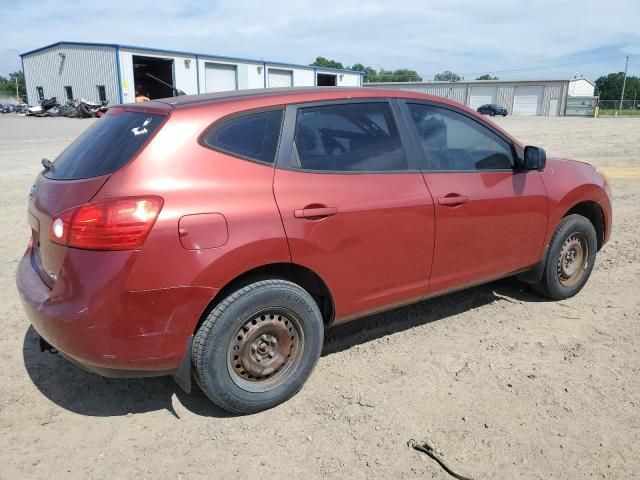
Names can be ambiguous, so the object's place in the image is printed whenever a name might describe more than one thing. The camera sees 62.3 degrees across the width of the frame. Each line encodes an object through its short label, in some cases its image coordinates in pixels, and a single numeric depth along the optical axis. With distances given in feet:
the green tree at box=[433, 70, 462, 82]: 403.85
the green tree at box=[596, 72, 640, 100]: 314.76
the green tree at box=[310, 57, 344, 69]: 408.71
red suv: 8.32
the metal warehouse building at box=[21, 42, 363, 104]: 131.95
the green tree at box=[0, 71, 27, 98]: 276.21
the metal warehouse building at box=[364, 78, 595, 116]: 214.07
